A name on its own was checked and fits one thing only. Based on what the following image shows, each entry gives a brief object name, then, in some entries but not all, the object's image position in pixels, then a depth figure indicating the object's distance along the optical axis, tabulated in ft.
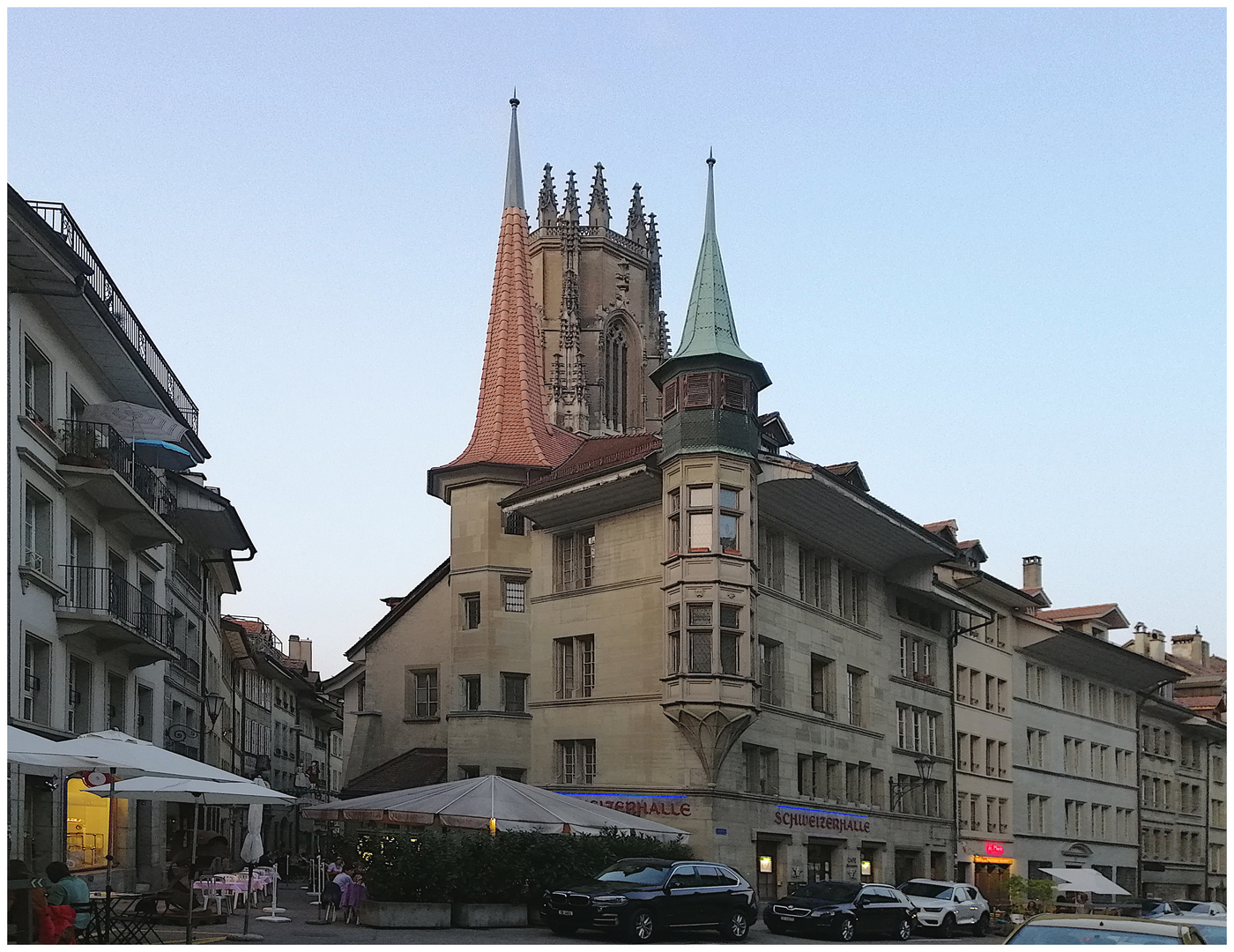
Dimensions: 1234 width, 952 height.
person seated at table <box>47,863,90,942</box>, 72.33
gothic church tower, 333.83
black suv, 96.27
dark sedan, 114.21
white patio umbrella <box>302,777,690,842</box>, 106.01
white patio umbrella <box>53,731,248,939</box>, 75.51
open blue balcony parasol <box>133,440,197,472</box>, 124.67
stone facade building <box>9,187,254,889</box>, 95.09
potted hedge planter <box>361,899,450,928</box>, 98.02
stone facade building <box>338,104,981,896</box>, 142.61
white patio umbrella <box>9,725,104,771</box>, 70.03
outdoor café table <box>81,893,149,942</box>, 76.28
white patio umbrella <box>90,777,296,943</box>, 82.76
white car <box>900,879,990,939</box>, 134.41
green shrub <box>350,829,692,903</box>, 98.99
